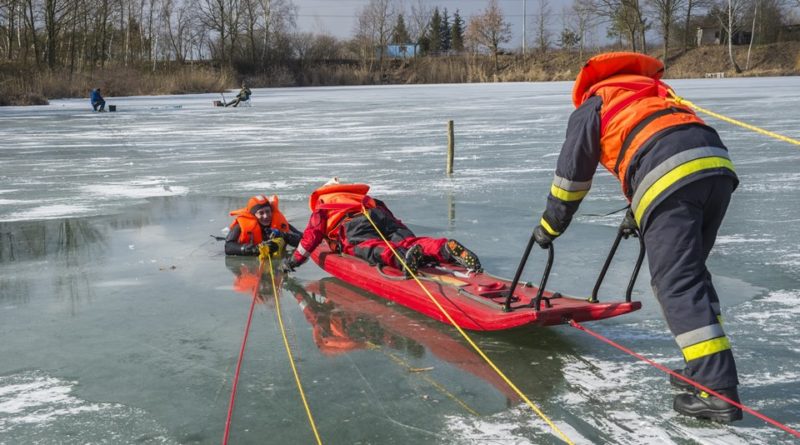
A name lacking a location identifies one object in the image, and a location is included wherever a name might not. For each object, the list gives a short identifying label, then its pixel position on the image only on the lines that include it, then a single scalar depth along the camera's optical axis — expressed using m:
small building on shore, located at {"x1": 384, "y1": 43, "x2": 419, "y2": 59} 71.44
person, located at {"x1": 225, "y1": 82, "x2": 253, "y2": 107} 27.53
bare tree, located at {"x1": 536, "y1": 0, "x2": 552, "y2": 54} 69.56
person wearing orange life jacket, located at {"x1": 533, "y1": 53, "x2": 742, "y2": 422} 3.01
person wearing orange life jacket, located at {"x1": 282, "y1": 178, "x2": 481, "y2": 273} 5.37
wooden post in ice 10.53
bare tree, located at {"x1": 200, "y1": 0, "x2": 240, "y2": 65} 60.19
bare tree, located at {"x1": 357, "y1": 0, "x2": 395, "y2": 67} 71.75
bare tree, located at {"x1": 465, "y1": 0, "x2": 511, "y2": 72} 64.12
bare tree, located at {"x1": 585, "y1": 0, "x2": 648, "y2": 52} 54.06
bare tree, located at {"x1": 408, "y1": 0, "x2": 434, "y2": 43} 79.62
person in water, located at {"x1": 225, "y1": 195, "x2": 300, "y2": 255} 6.40
